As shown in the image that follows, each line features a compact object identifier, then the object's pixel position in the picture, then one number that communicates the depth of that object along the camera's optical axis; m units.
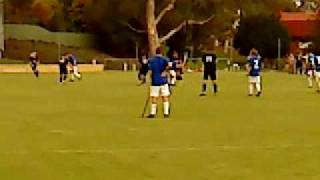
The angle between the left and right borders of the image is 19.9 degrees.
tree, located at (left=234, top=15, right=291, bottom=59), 95.12
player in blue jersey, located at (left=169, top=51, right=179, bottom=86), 41.80
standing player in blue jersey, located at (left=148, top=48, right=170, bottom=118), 23.30
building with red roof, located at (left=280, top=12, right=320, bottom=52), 115.16
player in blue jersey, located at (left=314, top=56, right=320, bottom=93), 37.41
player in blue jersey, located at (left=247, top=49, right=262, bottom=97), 34.41
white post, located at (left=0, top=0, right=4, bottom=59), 75.00
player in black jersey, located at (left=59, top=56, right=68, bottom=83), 47.97
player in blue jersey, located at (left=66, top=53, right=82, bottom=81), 50.38
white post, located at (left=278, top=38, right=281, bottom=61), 90.74
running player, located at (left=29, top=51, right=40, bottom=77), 56.91
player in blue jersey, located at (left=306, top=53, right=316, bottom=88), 40.40
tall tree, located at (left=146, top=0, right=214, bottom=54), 82.44
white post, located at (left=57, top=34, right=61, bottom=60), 78.56
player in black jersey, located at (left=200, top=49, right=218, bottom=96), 34.56
